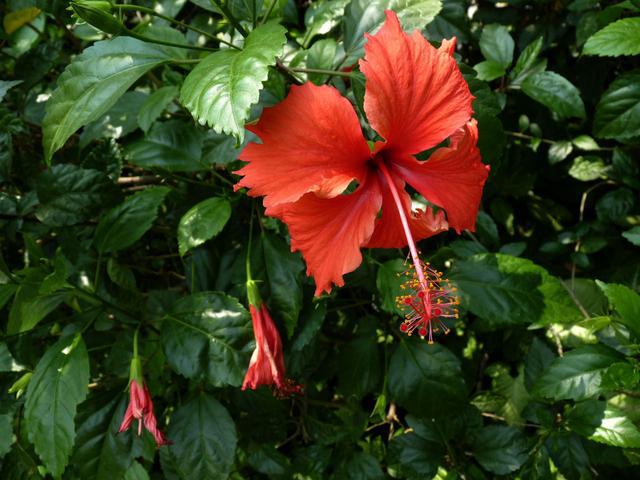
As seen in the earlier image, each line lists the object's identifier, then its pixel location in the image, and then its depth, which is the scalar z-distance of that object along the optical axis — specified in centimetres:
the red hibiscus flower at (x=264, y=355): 33
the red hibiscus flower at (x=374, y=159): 26
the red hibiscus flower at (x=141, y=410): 35
